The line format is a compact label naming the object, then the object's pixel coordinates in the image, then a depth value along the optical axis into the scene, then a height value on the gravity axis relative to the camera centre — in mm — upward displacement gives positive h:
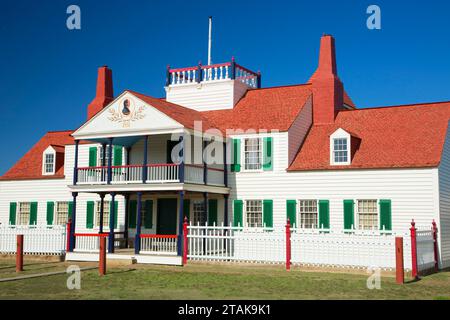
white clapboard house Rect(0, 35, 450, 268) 21859 +1939
